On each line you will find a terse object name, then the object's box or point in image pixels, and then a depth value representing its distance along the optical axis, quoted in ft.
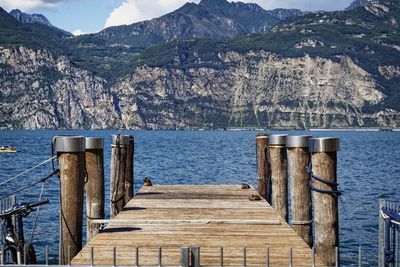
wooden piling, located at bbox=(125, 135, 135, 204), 61.72
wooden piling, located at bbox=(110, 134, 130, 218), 55.11
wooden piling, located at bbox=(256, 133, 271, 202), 62.18
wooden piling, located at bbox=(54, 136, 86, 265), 33.81
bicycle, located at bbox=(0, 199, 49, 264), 38.68
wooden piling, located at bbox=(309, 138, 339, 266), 34.86
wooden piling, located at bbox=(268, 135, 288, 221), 52.85
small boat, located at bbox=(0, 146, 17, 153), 365.98
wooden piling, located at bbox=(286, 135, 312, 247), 40.86
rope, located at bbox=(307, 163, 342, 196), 34.65
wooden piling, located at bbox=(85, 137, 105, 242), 44.19
